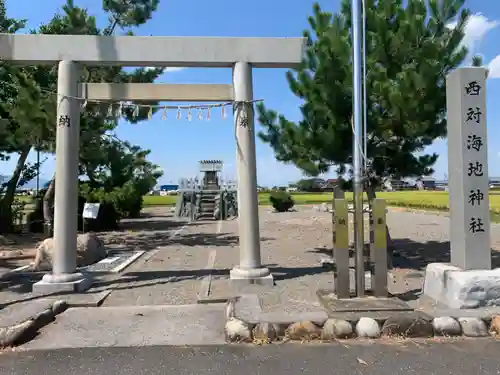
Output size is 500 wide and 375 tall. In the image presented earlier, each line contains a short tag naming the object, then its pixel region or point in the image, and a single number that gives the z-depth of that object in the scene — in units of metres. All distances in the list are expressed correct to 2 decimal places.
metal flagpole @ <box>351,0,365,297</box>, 6.09
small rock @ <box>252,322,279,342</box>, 4.75
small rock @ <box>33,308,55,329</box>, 5.18
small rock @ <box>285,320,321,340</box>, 4.80
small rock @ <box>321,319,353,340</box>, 4.82
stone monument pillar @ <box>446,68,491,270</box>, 5.77
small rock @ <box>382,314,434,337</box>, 4.87
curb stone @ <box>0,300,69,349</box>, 4.70
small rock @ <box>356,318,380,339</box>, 4.84
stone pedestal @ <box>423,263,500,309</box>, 5.46
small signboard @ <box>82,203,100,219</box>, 13.37
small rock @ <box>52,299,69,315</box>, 5.80
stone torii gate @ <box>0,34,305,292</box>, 6.90
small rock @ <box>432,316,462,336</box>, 4.89
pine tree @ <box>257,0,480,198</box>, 7.91
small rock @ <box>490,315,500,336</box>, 4.91
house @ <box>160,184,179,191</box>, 80.46
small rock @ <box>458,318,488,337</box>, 4.90
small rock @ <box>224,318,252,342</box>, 4.75
